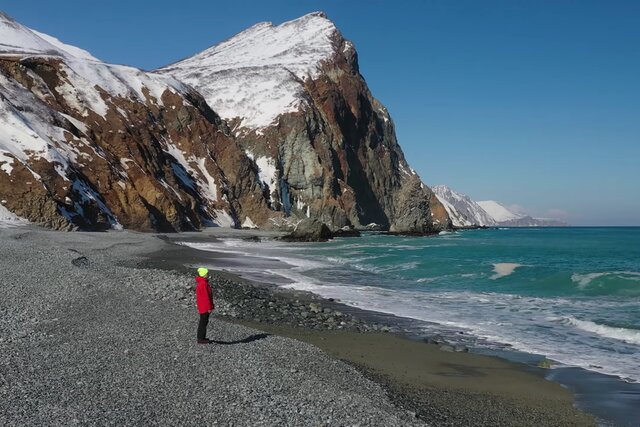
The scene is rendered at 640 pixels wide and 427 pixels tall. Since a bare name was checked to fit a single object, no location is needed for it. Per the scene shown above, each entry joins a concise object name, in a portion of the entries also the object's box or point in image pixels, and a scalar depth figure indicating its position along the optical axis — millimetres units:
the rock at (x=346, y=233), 83125
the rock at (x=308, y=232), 67806
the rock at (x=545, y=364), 11773
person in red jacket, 11172
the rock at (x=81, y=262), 22031
